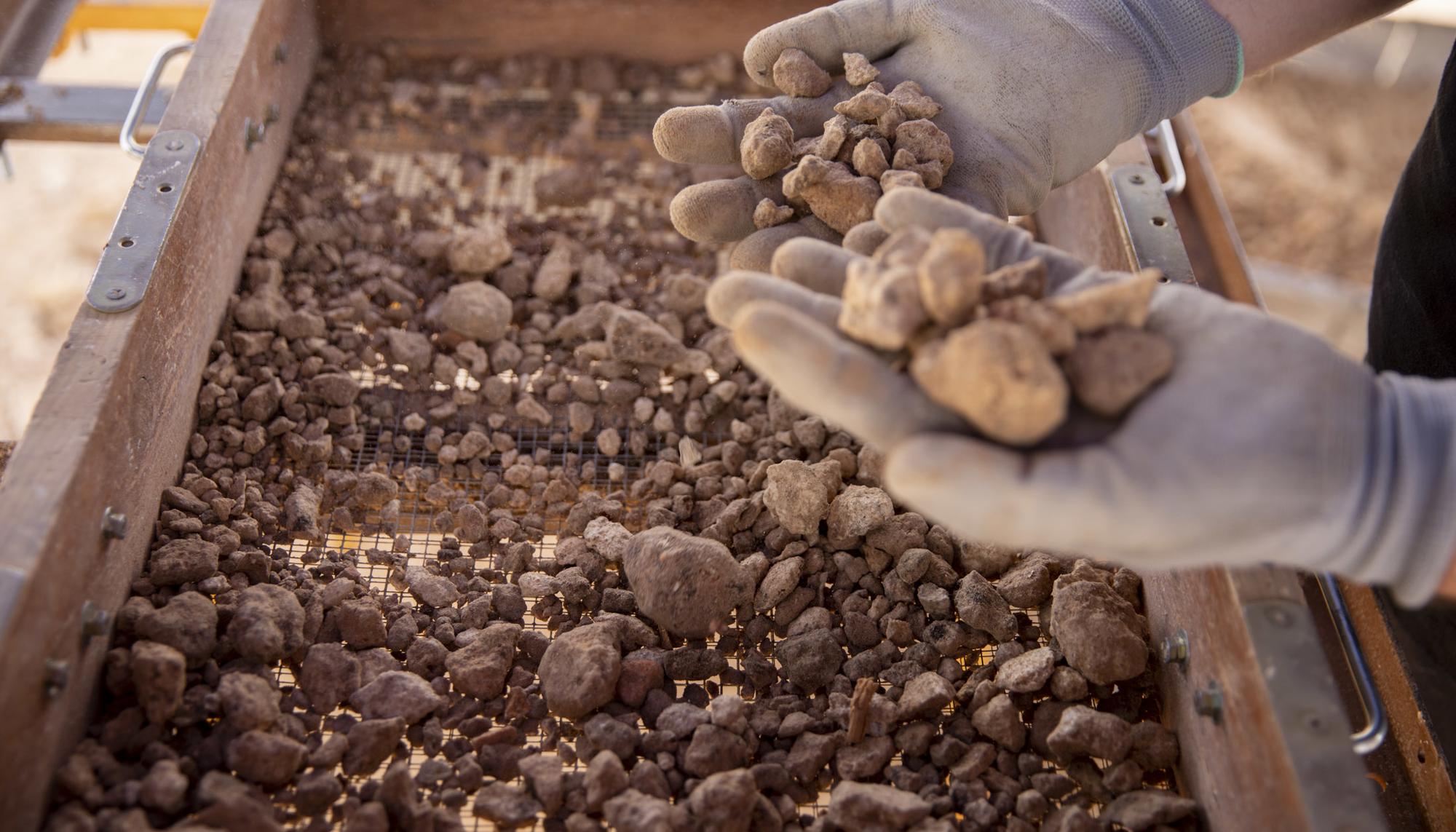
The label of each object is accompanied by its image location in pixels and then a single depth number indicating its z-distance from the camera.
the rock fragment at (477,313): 0.74
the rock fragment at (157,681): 0.55
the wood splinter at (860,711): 0.58
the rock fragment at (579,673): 0.59
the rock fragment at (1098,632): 0.59
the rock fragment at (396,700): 0.58
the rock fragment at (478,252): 0.77
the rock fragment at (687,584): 0.61
